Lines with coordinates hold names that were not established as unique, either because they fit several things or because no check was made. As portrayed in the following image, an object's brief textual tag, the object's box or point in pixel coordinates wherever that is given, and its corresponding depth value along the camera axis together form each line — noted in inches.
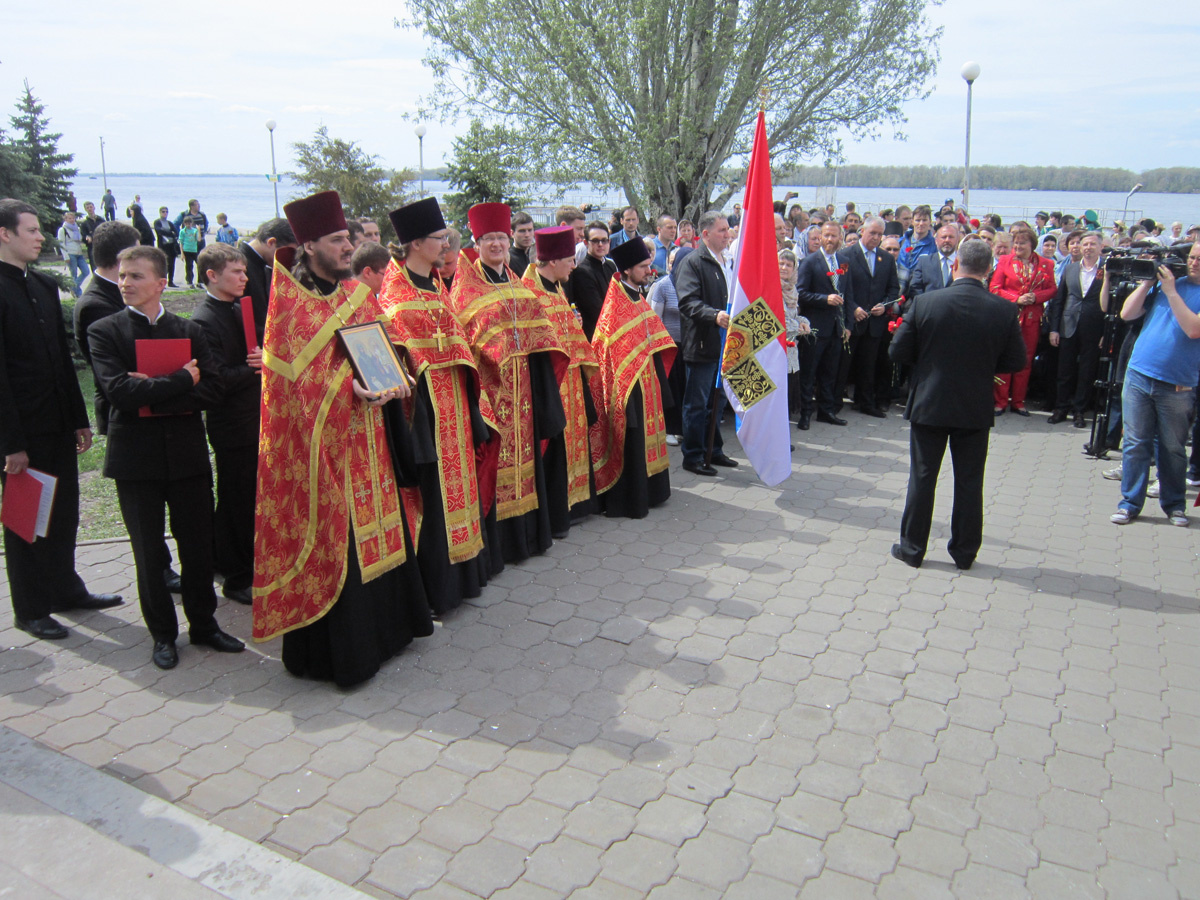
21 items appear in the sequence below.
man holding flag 291.6
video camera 252.8
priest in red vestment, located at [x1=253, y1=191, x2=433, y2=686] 159.2
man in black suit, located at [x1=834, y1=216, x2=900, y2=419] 391.5
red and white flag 265.3
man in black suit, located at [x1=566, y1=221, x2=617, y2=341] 280.5
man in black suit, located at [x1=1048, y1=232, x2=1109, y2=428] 371.9
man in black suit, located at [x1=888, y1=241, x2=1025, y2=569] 214.5
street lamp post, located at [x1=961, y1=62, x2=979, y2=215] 732.7
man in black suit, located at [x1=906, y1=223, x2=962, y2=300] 389.4
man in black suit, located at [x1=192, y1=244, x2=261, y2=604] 186.5
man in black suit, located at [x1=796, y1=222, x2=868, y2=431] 371.2
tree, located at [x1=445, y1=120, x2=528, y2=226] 781.3
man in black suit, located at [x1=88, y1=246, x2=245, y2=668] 163.5
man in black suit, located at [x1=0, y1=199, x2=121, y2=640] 176.7
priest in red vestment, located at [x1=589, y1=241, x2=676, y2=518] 262.7
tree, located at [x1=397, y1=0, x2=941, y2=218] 719.1
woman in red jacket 395.5
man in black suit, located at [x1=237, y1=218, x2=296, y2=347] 207.3
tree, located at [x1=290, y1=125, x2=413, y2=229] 1001.5
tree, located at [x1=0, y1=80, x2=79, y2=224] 752.3
